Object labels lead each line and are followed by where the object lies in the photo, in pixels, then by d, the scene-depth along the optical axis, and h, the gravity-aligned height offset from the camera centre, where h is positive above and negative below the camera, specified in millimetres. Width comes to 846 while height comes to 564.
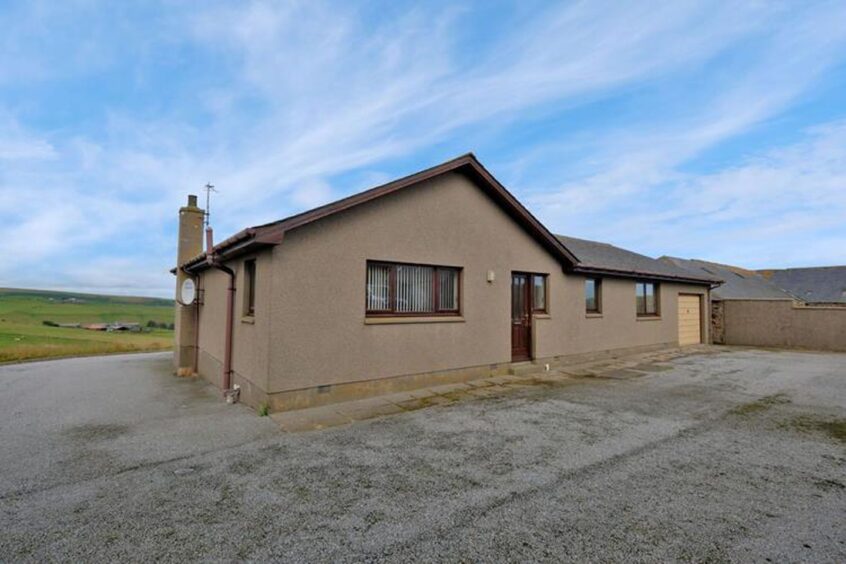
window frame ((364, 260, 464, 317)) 7770 +177
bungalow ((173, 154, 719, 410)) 6617 +160
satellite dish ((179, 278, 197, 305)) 10555 +279
